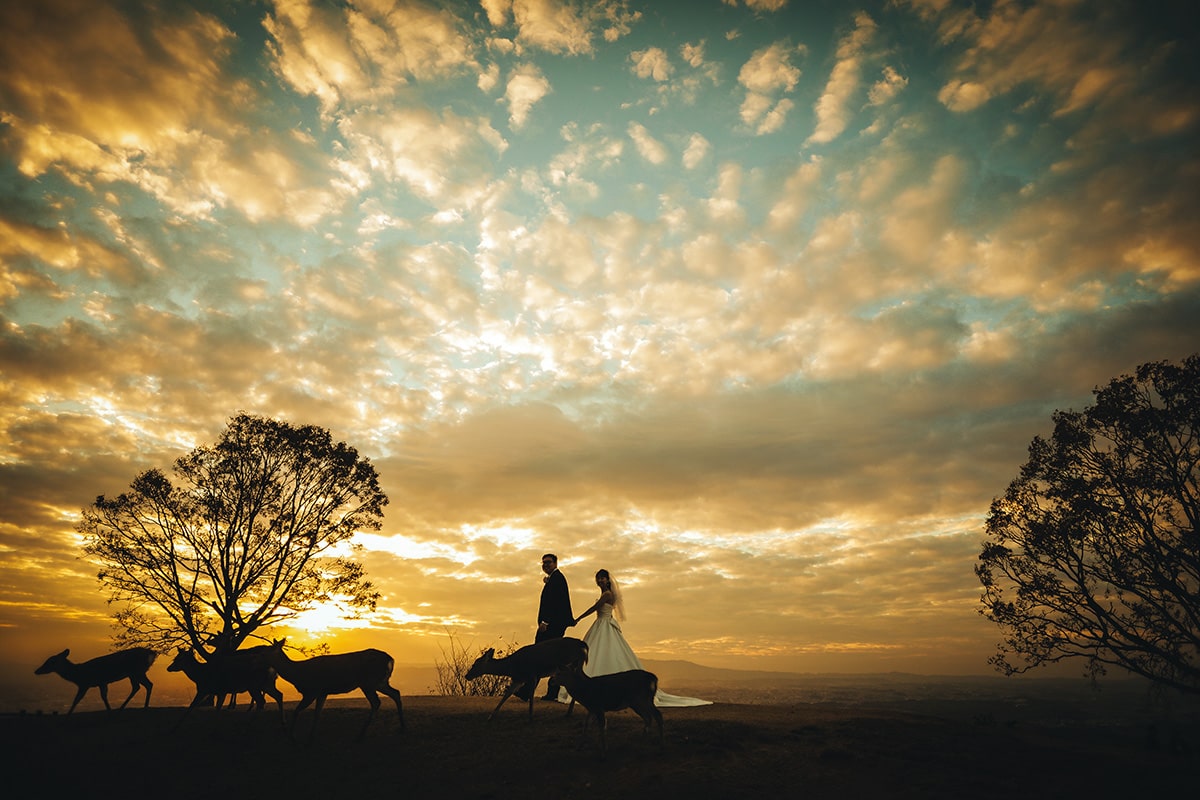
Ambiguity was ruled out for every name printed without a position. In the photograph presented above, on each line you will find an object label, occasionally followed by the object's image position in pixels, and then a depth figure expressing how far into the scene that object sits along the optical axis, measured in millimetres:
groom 16516
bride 16094
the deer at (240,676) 14219
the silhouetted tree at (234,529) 23766
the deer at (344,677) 12922
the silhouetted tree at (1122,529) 18219
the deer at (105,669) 16080
